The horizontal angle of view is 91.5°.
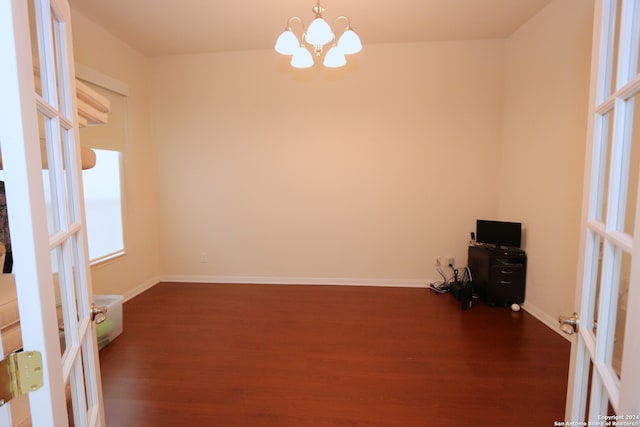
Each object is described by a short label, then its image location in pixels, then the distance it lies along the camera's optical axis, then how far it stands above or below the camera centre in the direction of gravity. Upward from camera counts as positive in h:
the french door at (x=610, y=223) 0.71 -0.11
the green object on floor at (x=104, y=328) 2.40 -1.11
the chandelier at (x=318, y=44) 1.89 +0.91
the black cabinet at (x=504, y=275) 3.04 -0.92
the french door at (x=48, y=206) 0.54 -0.05
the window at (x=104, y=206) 3.00 -0.21
